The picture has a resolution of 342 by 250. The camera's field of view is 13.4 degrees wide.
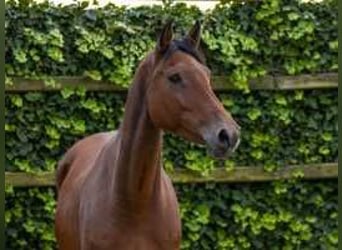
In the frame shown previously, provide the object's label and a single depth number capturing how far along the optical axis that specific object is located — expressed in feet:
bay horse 20.44
